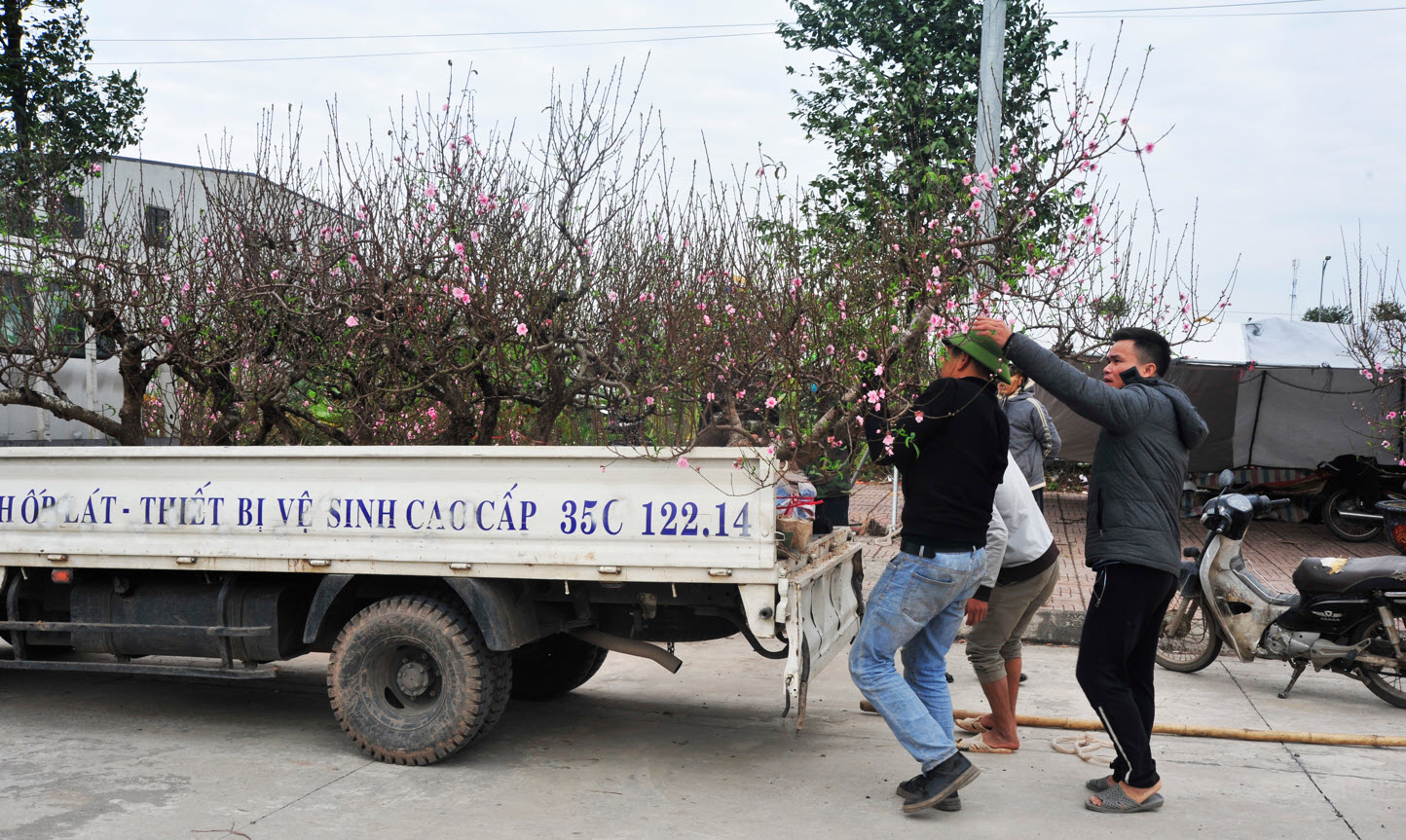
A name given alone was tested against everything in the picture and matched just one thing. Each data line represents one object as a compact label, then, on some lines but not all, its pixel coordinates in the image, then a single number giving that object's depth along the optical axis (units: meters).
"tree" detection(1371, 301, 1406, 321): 12.98
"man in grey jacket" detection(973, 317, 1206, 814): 4.31
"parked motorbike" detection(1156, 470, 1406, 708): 6.14
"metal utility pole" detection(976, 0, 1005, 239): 8.77
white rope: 5.14
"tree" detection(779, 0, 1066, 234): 13.91
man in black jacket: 4.27
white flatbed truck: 4.66
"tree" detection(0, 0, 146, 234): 17.86
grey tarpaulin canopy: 13.27
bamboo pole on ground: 5.39
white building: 8.04
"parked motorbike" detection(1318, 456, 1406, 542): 13.26
